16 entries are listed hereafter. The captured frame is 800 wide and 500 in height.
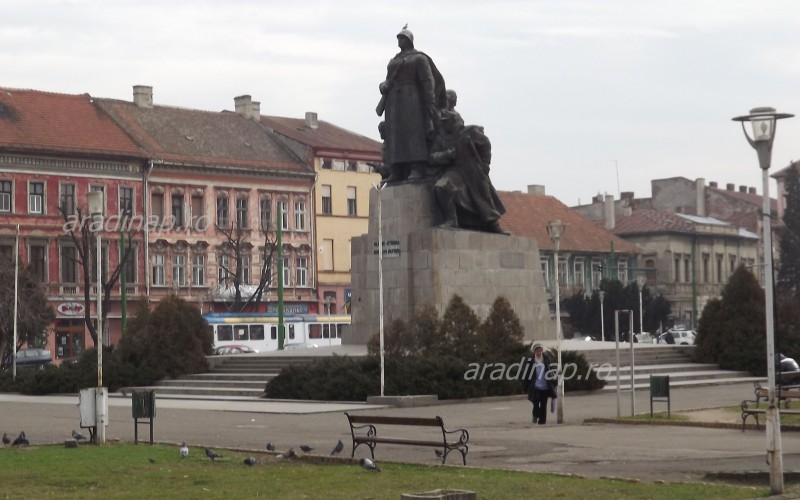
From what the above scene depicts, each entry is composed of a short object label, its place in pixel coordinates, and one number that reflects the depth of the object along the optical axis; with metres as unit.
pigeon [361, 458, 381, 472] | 18.05
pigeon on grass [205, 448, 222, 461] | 19.73
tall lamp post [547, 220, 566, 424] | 27.41
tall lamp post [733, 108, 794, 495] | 15.71
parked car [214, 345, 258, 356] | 63.59
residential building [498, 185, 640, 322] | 99.88
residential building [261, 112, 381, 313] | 91.00
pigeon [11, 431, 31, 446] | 22.23
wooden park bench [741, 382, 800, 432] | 24.16
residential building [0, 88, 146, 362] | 77.69
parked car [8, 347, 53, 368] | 66.19
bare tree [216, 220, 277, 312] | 82.69
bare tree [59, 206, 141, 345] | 72.31
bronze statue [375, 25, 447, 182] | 40.09
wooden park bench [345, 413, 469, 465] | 18.91
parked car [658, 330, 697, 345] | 75.79
